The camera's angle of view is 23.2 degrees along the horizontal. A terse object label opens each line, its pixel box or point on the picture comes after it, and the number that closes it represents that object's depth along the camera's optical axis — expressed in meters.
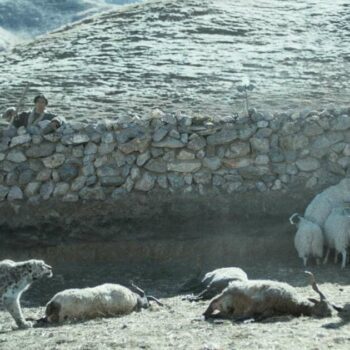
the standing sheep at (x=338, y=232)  12.52
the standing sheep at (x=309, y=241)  12.70
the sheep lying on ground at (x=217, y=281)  10.45
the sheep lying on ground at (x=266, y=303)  8.66
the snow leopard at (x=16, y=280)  9.41
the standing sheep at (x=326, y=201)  13.19
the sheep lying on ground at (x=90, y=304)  9.46
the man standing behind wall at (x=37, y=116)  14.61
